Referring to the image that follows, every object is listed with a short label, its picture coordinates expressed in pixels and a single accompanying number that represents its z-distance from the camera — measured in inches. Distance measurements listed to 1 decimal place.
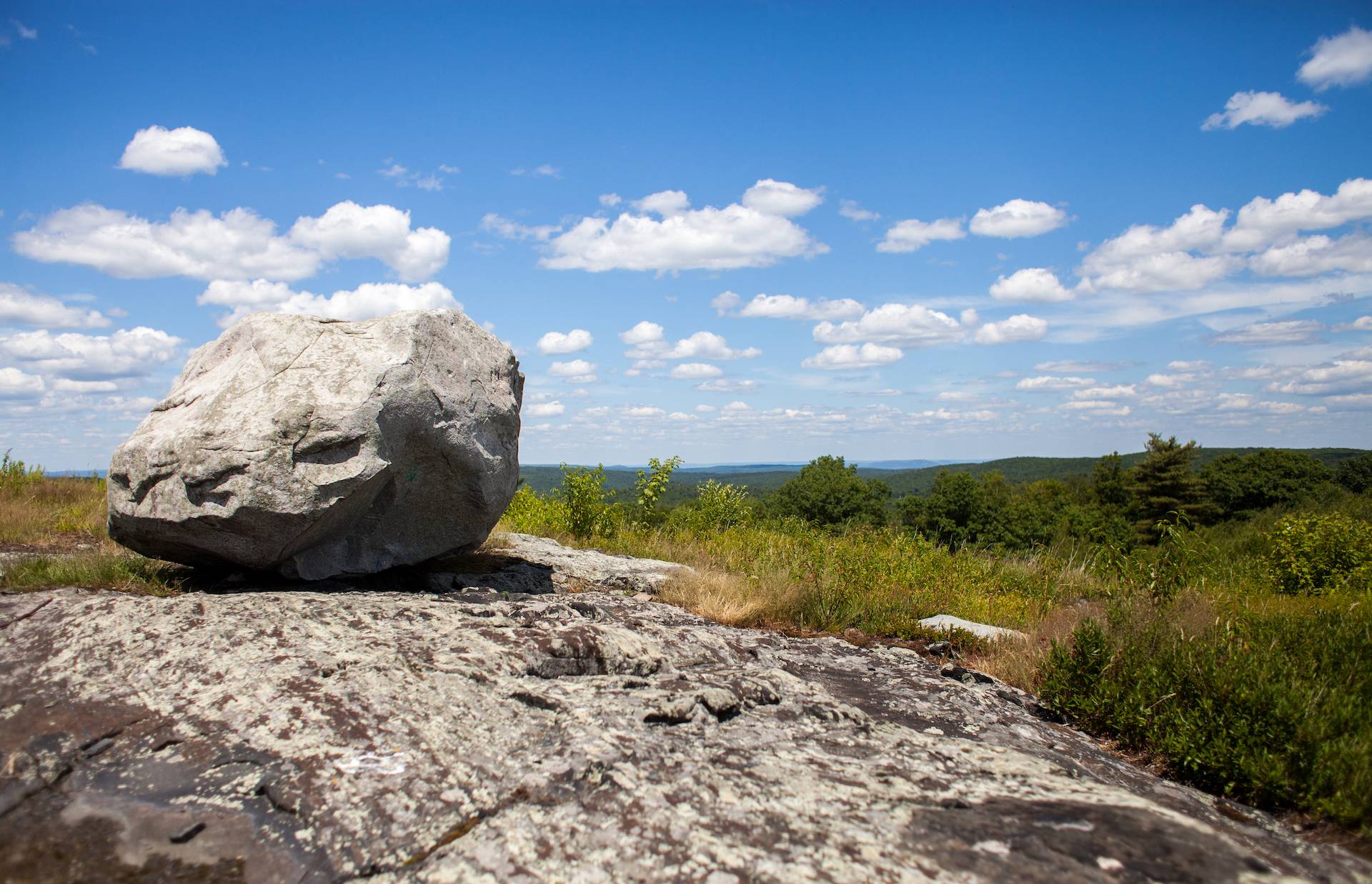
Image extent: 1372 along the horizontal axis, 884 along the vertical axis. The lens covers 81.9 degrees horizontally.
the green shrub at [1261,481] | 1967.3
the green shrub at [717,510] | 544.1
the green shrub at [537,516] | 469.4
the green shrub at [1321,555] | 394.9
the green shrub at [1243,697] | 150.7
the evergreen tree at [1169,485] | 1903.3
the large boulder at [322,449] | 224.8
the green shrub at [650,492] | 542.3
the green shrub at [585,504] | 473.4
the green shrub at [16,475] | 439.8
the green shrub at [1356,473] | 2020.2
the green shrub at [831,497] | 1391.5
